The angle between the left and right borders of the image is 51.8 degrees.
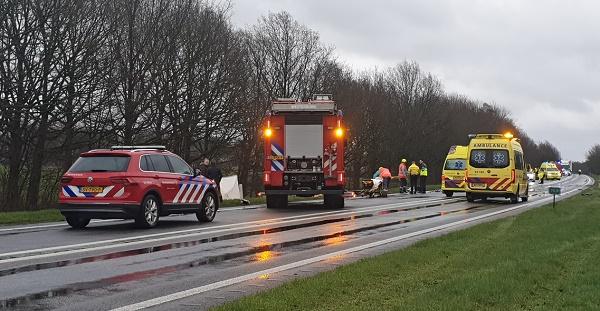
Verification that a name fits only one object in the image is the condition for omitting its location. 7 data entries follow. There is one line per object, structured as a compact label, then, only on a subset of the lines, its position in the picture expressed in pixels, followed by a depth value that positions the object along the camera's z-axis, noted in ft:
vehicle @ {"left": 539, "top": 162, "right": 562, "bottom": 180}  265.95
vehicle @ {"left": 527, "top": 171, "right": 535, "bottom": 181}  255.43
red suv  42.29
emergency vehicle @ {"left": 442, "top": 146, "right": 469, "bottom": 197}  100.89
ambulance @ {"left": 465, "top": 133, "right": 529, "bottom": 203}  83.10
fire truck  67.15
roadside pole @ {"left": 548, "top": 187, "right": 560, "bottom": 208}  61.37
